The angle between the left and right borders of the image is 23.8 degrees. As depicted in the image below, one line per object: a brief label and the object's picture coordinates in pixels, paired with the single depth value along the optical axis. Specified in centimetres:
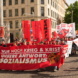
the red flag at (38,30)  1182
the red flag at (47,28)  1129
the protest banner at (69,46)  1372
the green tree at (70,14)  5912
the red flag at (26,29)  1271
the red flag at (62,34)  1993
